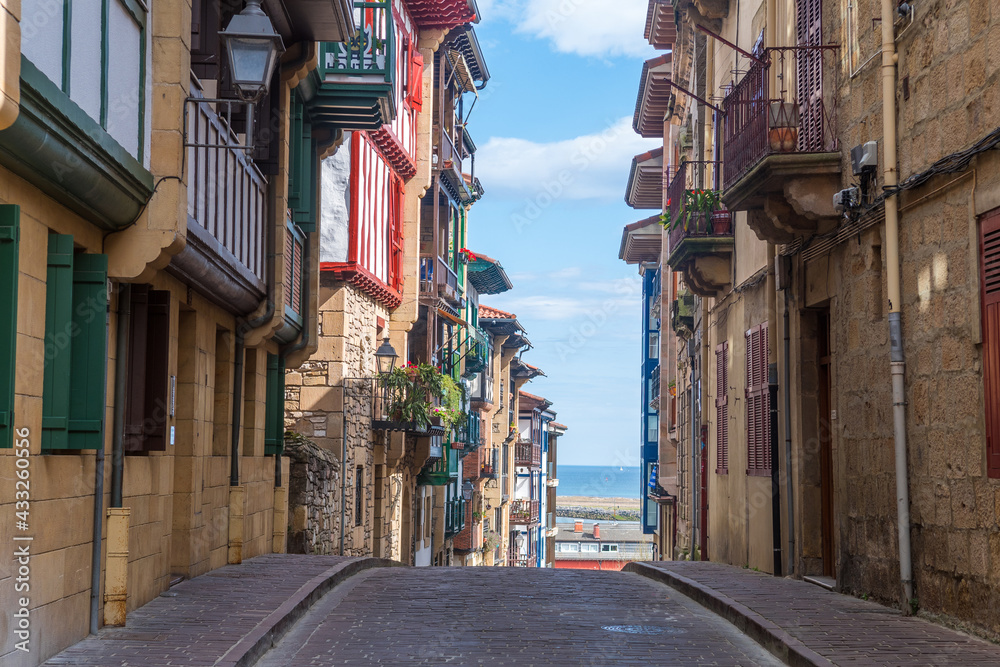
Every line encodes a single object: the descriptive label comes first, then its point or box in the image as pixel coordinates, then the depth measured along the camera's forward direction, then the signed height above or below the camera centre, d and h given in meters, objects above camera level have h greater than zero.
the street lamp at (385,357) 25.12 +2.19
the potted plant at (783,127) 13.16 +3.53
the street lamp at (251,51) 9.89 +3.24
